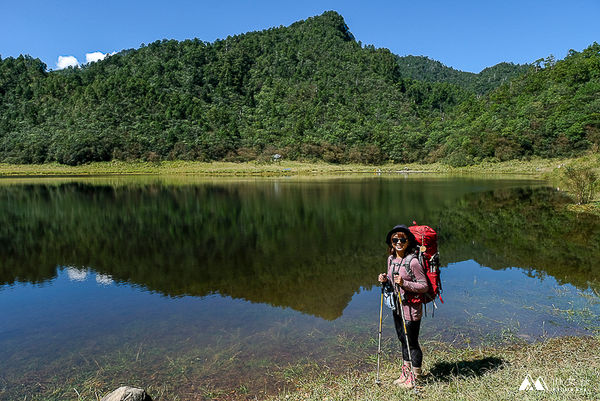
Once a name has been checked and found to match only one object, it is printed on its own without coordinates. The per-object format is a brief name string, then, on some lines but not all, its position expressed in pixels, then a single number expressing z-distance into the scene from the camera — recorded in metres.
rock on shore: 4.67
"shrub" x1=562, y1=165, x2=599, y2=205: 23.25
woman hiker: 5.03
